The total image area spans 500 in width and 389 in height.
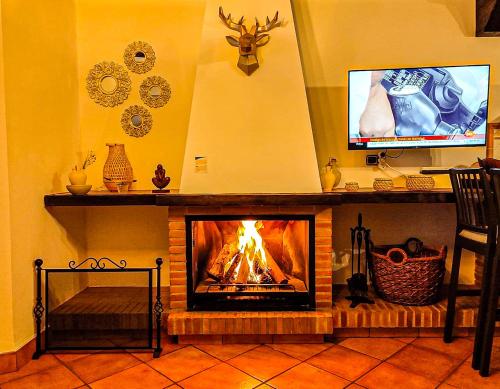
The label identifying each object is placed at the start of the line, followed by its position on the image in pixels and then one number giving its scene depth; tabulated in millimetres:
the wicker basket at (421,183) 2461
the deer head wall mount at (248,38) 2379
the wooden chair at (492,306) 1892
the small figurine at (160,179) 2572
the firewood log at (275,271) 2587
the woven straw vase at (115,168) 2648
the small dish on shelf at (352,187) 2531
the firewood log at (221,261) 2592
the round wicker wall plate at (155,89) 2857
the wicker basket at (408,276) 2412
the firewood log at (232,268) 2584
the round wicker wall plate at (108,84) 2854
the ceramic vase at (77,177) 2447
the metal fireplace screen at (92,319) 2242
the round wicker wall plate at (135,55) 2859
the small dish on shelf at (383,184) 2480
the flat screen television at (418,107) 2527
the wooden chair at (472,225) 1981
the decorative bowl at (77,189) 2424
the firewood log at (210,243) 2654
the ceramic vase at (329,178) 2584
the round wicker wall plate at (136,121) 2869
